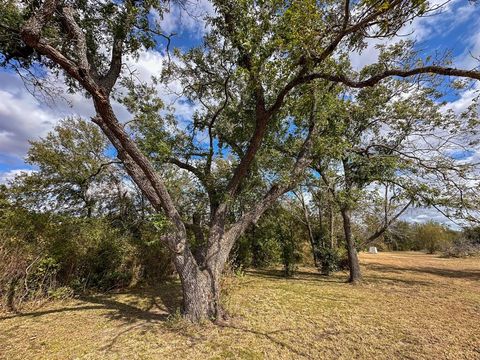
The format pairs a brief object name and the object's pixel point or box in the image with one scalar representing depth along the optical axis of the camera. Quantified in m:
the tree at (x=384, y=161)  6.45
